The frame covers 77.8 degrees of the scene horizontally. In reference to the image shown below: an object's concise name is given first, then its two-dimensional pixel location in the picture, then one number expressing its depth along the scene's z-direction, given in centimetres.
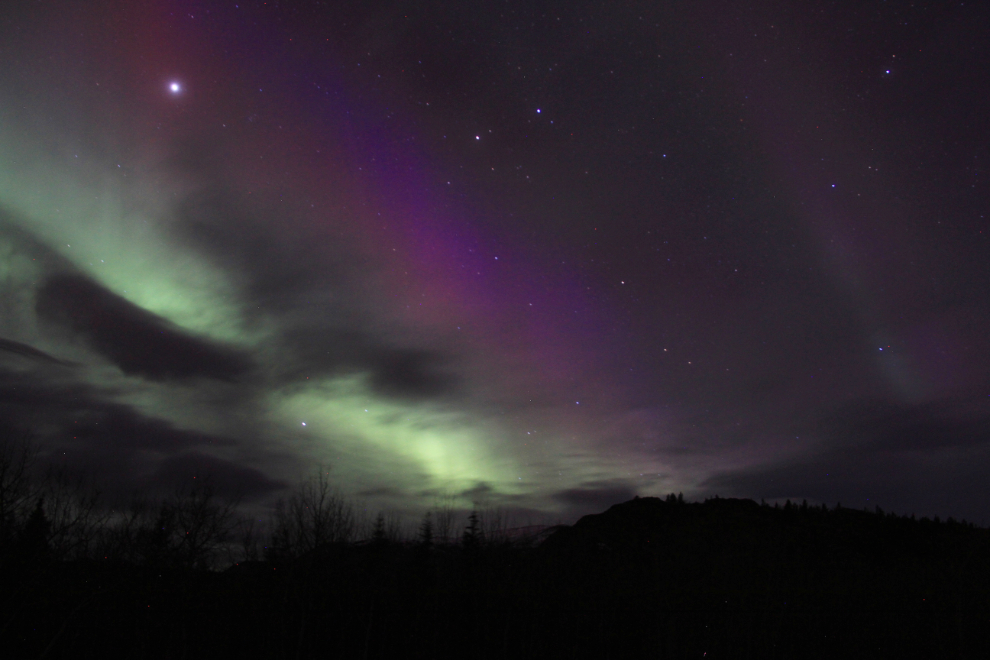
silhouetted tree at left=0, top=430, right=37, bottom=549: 2434
